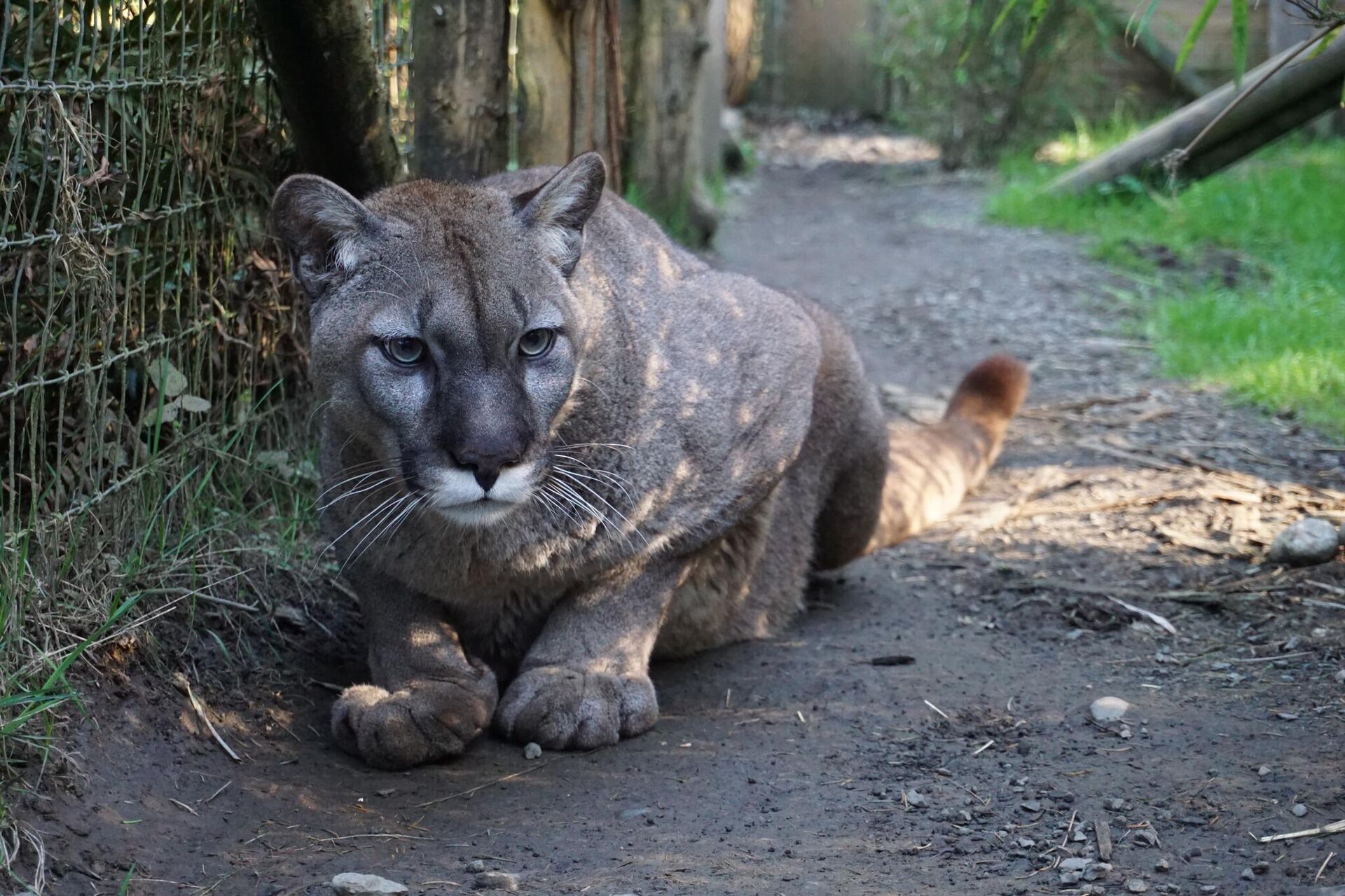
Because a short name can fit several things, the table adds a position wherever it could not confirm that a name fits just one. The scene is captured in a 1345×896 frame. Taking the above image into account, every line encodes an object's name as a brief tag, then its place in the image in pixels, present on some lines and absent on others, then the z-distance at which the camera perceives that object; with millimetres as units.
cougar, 3273
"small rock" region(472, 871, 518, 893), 2869
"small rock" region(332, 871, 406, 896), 2764
